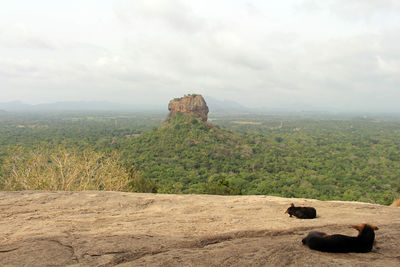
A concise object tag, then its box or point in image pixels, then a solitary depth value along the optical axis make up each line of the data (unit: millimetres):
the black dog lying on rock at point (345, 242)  3809
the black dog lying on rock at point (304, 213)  6107
